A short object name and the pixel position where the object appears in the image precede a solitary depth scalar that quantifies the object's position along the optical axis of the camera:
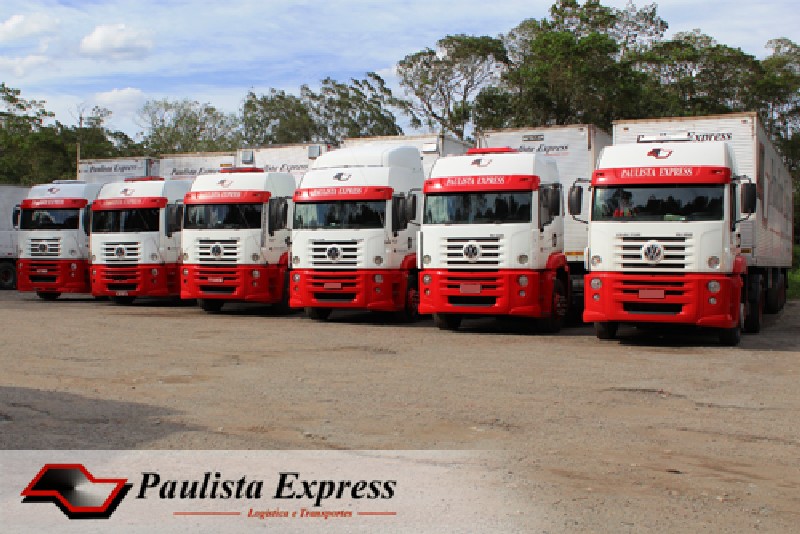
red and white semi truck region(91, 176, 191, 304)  22.22
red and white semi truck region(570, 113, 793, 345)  13.82
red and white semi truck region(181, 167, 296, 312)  19.89
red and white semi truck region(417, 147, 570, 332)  15.81
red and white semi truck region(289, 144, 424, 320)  17.69
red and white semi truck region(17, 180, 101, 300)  24.14
